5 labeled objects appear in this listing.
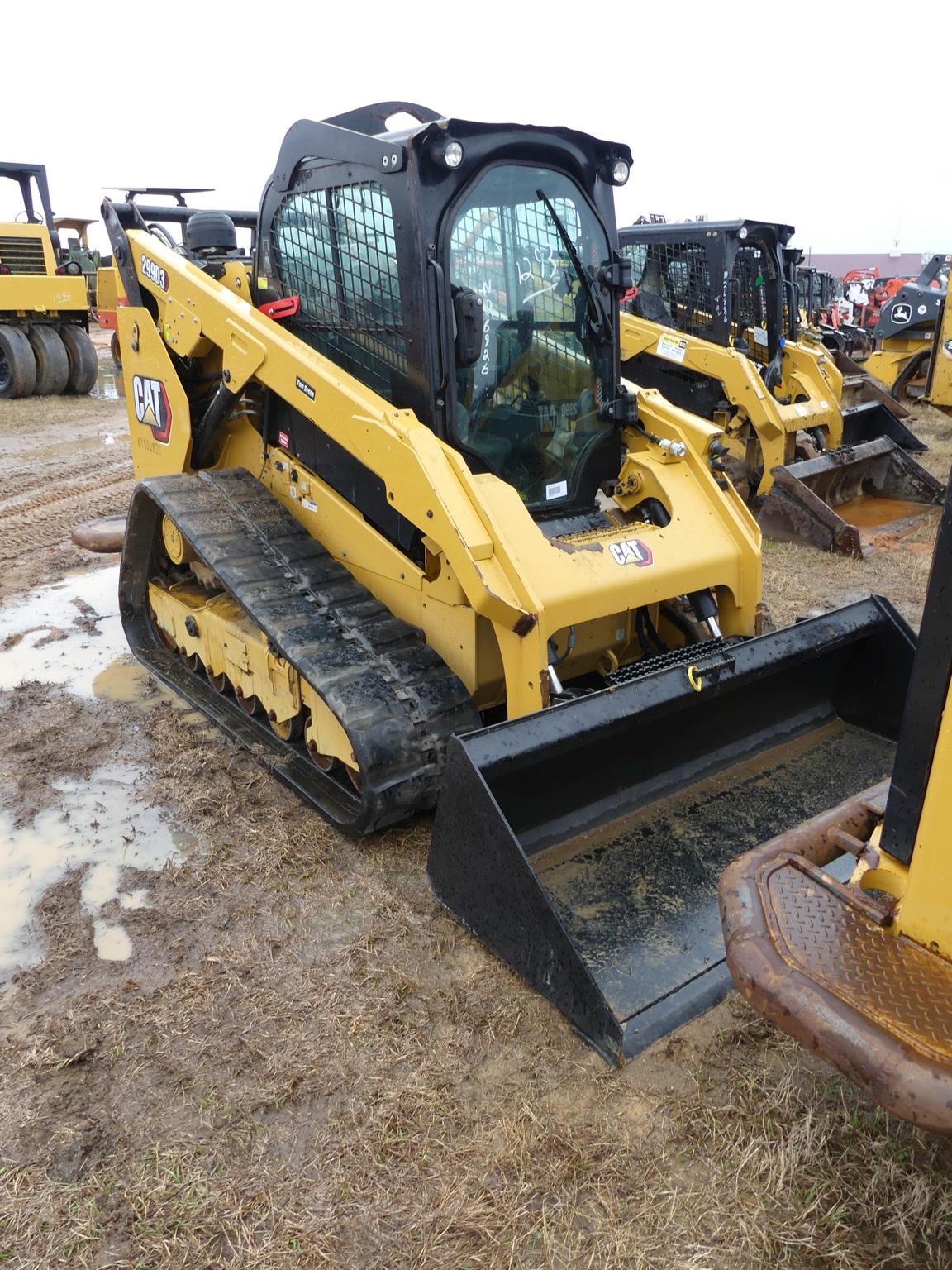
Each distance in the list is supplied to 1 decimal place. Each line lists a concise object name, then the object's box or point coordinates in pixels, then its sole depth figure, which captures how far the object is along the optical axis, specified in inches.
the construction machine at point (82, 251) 600.1
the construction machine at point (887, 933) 58.5
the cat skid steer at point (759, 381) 290.5
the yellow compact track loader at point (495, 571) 105.9
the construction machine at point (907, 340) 480.4
